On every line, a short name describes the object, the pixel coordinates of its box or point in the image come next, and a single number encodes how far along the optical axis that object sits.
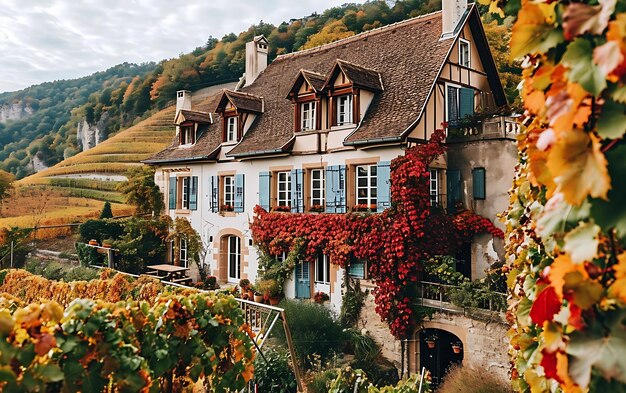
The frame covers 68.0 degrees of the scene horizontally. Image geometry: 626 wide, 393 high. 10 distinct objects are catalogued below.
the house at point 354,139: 13.47
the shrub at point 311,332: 11.80
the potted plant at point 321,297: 14.31
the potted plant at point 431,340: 12.28
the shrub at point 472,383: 8.84
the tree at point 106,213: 26.24
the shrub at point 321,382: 9.56
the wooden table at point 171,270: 17.44
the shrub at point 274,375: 8.16
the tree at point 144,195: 20.59
